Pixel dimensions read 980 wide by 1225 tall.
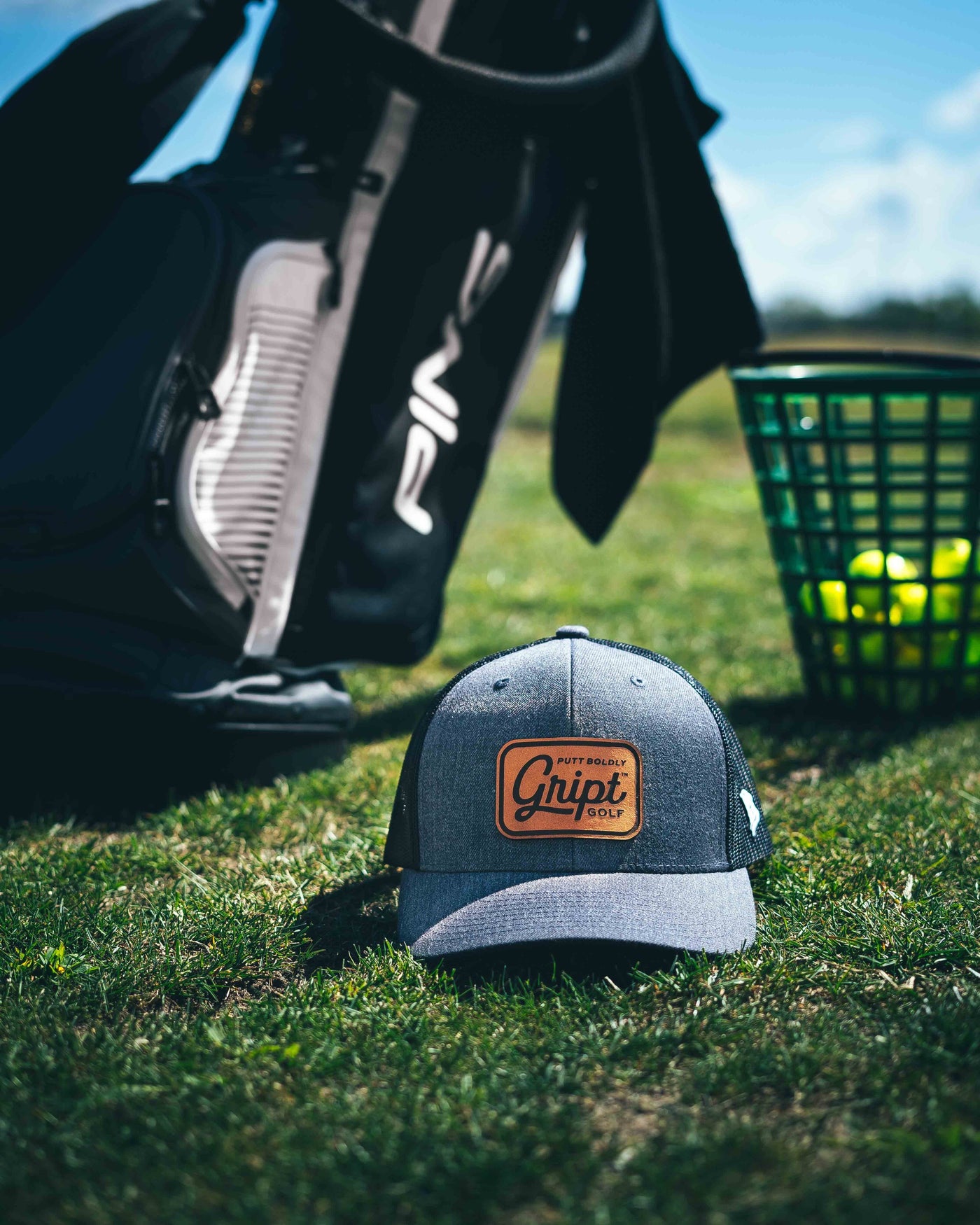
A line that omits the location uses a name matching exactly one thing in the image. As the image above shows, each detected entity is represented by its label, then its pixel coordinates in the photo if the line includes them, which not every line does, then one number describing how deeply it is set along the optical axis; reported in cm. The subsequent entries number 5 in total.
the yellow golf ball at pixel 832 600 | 243
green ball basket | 228
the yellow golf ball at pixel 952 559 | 243
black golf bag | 186
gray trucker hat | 128
